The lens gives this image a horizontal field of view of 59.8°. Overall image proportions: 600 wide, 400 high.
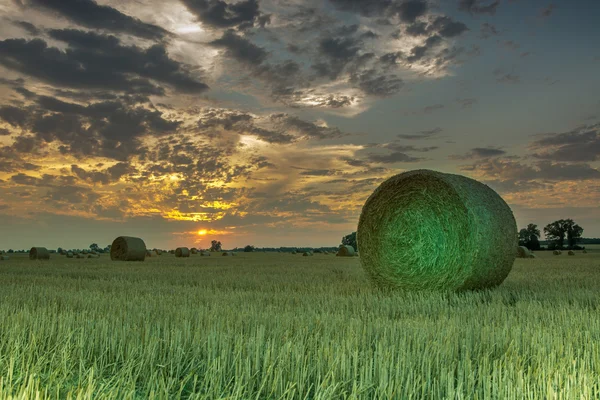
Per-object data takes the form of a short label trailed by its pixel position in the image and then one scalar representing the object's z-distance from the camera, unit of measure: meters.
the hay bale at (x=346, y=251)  38.84
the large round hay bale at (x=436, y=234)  10.54
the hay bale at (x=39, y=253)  33.38
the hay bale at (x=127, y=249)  28.67
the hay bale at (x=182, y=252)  41.28
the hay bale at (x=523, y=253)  33.53
